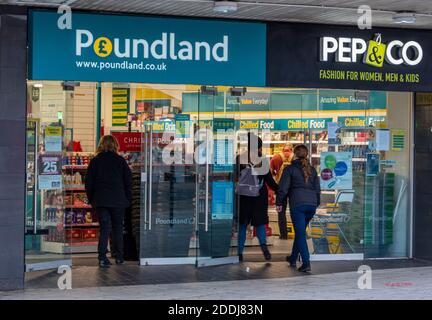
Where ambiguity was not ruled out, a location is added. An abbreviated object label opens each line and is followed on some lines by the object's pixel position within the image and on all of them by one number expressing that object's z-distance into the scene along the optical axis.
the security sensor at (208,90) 11.88
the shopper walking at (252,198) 12.65
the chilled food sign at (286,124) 13.34
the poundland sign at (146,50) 10.04
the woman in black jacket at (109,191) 11.83
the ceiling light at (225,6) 9.75
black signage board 11.12
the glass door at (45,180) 11.06
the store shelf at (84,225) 13.16
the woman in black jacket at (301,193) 11.43
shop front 10.51
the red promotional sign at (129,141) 12.74
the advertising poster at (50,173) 11.19
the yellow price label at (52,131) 11.35
